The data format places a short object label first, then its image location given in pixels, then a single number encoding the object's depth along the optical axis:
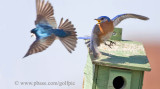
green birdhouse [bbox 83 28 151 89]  9.40
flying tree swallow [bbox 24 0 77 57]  8.87
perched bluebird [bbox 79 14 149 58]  9.20
